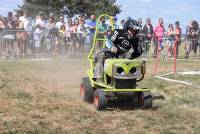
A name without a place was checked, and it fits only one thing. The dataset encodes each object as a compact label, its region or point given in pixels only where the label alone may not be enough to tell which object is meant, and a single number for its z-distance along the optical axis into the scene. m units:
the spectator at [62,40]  21.45
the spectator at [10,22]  20.56
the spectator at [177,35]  21.38
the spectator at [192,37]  21.73
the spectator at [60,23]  21.56
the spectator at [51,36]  21.32
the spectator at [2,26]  20.39
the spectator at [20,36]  20.61
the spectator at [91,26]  21.09
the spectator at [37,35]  21.05
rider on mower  9.92
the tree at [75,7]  48.19
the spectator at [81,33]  21.41
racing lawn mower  9.41
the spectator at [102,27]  17.33
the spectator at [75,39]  21.56
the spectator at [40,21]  21.17
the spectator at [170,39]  21.41
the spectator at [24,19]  20.95
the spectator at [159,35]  21.39
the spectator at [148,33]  21.50
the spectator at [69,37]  21.50
